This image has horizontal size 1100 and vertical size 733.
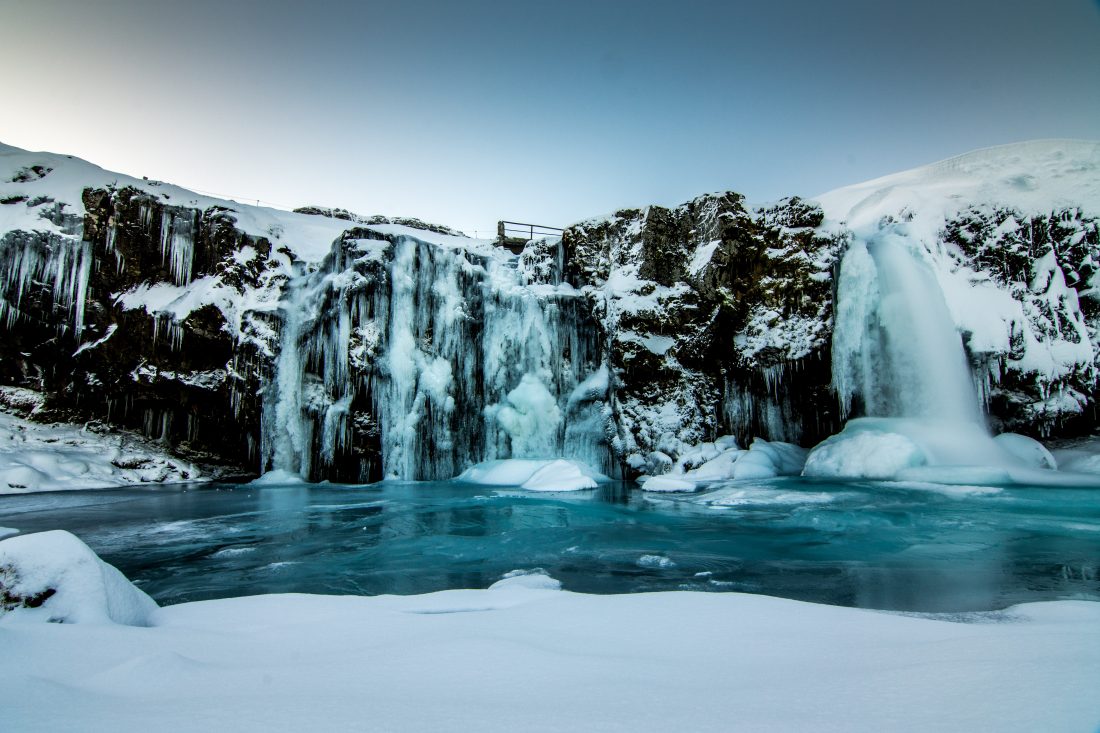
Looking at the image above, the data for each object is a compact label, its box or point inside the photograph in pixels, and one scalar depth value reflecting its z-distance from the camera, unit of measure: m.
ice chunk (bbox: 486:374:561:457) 18.19
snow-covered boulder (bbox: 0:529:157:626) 2.76
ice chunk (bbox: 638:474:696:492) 13.42
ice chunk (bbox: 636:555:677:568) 6.02
